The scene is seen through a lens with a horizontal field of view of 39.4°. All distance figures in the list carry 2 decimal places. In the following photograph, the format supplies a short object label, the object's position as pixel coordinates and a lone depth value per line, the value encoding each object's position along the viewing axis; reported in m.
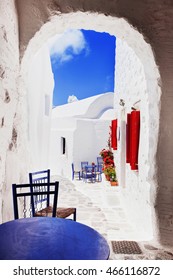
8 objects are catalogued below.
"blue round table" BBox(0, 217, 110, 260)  1.37
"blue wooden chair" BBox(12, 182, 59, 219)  2.47
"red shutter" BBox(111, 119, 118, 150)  8.12
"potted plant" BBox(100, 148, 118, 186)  8.09
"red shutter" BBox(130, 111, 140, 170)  4.23
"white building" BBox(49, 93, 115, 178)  12.91
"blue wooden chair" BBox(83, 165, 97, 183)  9.76
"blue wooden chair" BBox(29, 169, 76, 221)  3.33
